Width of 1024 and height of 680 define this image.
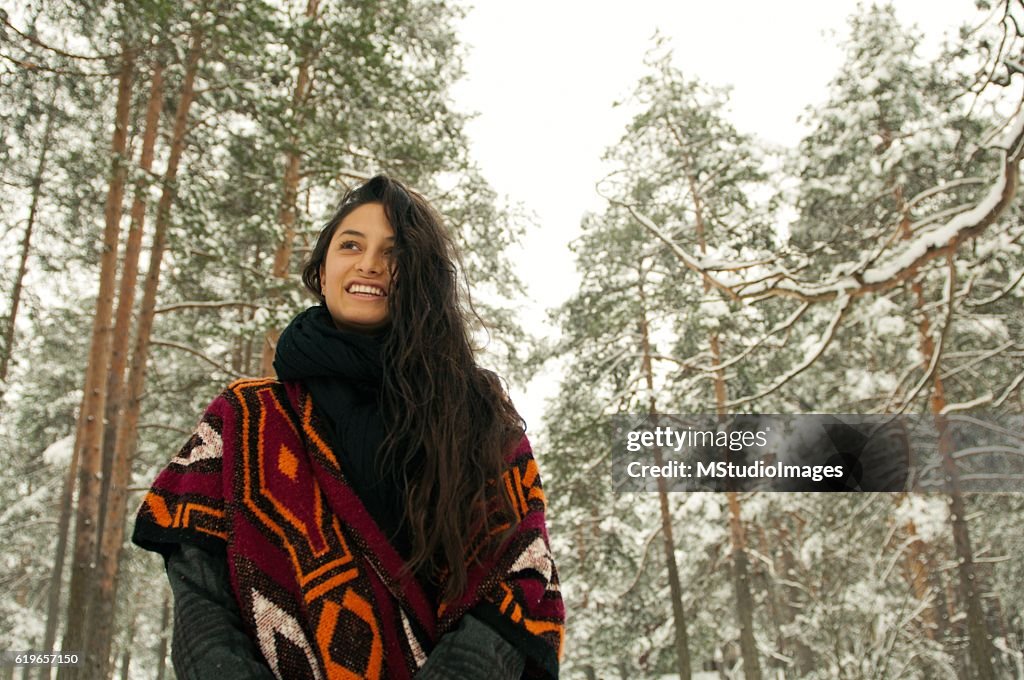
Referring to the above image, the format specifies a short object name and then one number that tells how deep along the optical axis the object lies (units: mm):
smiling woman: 1315
